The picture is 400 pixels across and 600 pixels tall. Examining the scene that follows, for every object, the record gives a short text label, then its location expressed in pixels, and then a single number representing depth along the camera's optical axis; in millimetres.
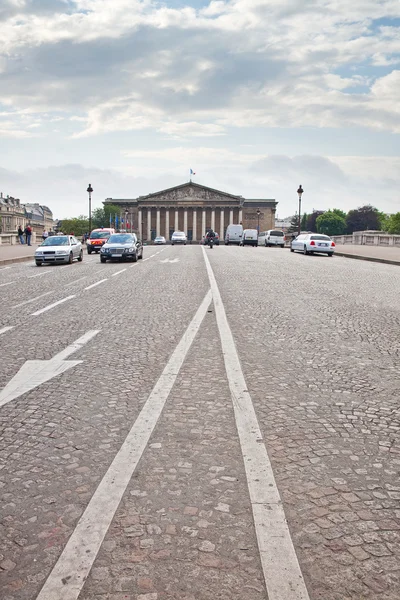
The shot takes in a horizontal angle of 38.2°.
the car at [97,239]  42797
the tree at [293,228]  170450
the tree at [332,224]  153875
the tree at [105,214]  142250
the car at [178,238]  70500
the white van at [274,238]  61188
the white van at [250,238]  61156
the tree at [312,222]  172250
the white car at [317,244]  37719
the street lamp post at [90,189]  60469
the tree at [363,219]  138000
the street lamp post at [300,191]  57438
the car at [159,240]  88144
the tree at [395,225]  132625
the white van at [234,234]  66500
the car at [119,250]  28516
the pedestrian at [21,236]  51566
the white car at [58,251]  26328
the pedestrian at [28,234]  46903
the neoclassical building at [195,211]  137375
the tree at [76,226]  174250
